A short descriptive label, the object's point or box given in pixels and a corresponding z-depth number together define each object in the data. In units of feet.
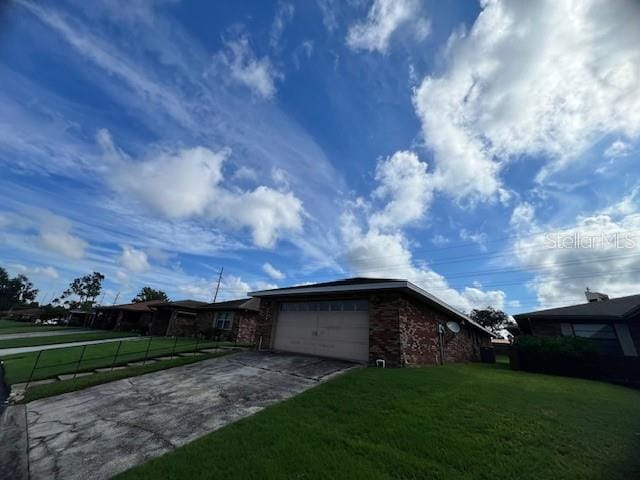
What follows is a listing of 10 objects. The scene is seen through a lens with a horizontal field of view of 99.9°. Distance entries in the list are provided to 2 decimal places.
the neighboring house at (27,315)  186.82
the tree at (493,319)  140.05
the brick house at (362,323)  32.76
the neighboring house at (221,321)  68.74
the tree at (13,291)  261.24
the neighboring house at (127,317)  98.68
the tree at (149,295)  200.23
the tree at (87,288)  252.83
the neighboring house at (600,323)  40.60
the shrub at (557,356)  36.40
